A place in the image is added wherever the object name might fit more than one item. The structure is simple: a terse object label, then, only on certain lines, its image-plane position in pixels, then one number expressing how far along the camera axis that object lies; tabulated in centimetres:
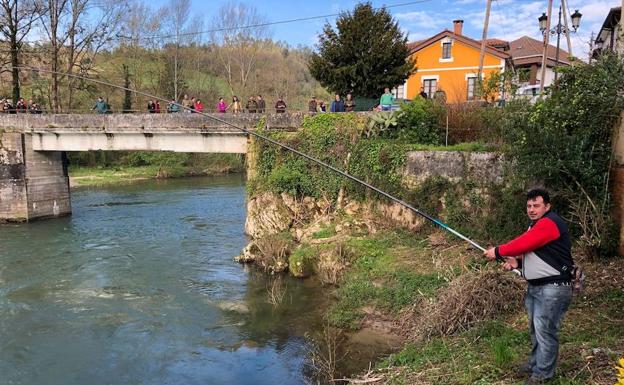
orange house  3431
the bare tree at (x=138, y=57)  4350
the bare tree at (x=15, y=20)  2852
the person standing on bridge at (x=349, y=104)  1802
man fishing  483
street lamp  1994
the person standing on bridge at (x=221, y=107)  2272
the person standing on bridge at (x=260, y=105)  2188
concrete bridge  2045
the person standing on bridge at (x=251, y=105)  2111
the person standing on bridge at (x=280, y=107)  1966
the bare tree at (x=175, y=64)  4475
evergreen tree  2078
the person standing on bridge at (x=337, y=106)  1838
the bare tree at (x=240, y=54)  4812
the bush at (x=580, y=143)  878
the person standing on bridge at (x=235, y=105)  2268
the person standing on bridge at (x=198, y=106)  2411
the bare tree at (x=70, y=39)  3080
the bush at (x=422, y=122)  1489
